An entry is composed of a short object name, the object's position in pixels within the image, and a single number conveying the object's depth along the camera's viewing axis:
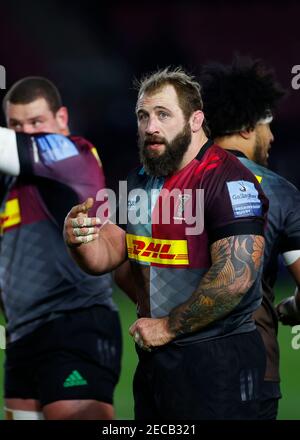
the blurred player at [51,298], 10.21
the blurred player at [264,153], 8.40
